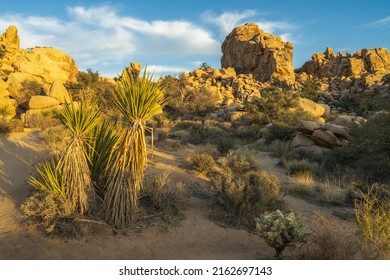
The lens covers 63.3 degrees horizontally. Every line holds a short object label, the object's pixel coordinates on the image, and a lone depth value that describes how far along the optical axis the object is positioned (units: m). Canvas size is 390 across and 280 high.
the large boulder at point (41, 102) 23.19
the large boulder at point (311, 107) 25.75
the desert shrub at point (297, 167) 12.52
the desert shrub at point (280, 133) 18.97
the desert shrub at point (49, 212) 6.39
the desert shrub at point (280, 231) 5.25
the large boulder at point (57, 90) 24.93
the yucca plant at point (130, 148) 6.27
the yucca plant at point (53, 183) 6.77
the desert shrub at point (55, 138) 11.21
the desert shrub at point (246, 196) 7.51
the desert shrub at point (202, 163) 10.80
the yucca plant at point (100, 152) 7.41
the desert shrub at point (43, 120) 19.25
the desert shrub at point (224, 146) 14.80
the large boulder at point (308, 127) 17.31
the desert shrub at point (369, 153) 11.13
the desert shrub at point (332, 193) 9.67
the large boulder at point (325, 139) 16.41
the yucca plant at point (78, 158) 6.63
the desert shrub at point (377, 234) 4.92
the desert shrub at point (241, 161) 11.48
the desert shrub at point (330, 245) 4.77
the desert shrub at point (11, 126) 16.80
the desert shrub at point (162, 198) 7.44
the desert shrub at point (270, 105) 24.33
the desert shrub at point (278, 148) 16.00
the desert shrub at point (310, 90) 39.76
